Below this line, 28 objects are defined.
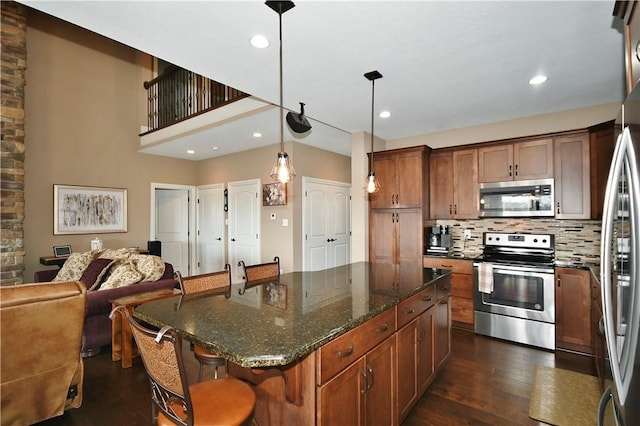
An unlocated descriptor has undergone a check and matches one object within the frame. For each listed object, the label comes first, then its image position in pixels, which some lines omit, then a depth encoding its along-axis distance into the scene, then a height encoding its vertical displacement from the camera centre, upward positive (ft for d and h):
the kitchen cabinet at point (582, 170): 10.43 +1.56
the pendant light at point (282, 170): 7.16 +1.09
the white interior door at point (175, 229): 22.06 -0.91
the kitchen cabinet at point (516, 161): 11.66 +2.13
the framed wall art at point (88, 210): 16.67 +0.40
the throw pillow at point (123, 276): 10.74 -2.14
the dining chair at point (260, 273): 8.07 -1.59
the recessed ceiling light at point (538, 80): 9.02 +4.03
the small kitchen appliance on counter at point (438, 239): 14.01 -1.11
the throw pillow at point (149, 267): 11.44 -1.90
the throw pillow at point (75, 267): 13.19 -2.18
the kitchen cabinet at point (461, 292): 12.37 -3.13
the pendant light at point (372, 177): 8.91 +1.19
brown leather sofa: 6.03 -2.75
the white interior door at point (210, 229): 20.62 -0.87
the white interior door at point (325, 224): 17.75 -0.50
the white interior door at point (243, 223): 18.49 -0.45
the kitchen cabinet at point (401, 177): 13.70 +1.74
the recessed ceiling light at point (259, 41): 6.98 +4.05
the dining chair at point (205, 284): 6.81 -1.59
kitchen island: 4.24 -1.86
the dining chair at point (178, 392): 3.69 -2.52
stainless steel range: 10.85 -2.79
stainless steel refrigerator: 3.56 -0.72
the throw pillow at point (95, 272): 11.94 -2.22
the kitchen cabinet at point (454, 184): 13.21 +1.36
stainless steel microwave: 11.63 +0.65
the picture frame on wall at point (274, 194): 16.97 +1.24
